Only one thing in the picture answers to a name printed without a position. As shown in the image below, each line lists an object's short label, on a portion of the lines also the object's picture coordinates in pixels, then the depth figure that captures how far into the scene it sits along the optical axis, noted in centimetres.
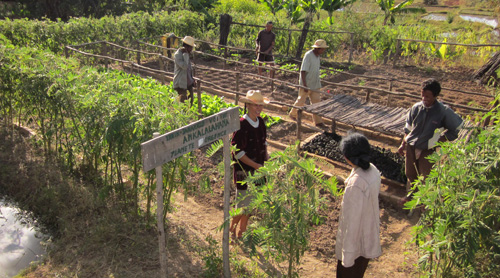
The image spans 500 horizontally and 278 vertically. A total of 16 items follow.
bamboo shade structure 632
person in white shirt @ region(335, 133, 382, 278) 330
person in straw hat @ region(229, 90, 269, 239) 443
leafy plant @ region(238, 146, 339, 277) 337
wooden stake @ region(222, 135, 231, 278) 386
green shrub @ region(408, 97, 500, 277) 305
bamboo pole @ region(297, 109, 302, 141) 658
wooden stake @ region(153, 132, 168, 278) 344
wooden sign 319
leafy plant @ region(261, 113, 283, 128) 803
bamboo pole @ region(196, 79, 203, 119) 730
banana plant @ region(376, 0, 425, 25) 1553
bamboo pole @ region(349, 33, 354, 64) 1281
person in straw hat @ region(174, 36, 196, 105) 752
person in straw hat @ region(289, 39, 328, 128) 764
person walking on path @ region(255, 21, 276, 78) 1101
